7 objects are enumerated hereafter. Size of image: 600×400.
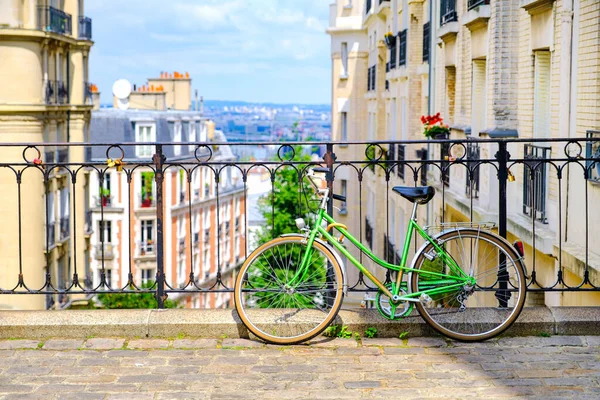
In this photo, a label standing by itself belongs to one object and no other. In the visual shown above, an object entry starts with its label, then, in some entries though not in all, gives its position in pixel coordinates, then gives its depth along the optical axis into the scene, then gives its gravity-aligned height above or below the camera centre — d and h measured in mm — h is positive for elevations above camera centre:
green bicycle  7922 -1104
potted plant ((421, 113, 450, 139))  21734 +47
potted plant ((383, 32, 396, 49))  36219 +2988
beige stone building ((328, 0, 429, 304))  30953 +1346
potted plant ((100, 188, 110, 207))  64325 -3974
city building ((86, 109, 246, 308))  68188 -4999
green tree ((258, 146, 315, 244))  55731 -3928
